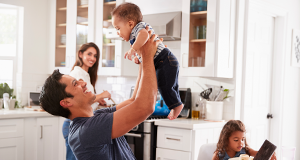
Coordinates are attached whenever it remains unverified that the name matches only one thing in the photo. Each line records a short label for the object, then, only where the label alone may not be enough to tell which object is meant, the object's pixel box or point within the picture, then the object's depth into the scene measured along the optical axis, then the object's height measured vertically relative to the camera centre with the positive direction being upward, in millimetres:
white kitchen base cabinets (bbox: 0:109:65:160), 3488 -794
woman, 2867 +69
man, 1231 -179
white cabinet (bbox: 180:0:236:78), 3125 +356
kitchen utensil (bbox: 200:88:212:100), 3448 -210
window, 4355 +395
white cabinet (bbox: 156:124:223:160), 2953 -673
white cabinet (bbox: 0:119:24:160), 3453 -810
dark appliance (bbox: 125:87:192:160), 3174 -709
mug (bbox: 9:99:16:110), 3980 -449
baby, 1416 +79
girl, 2277 -511
